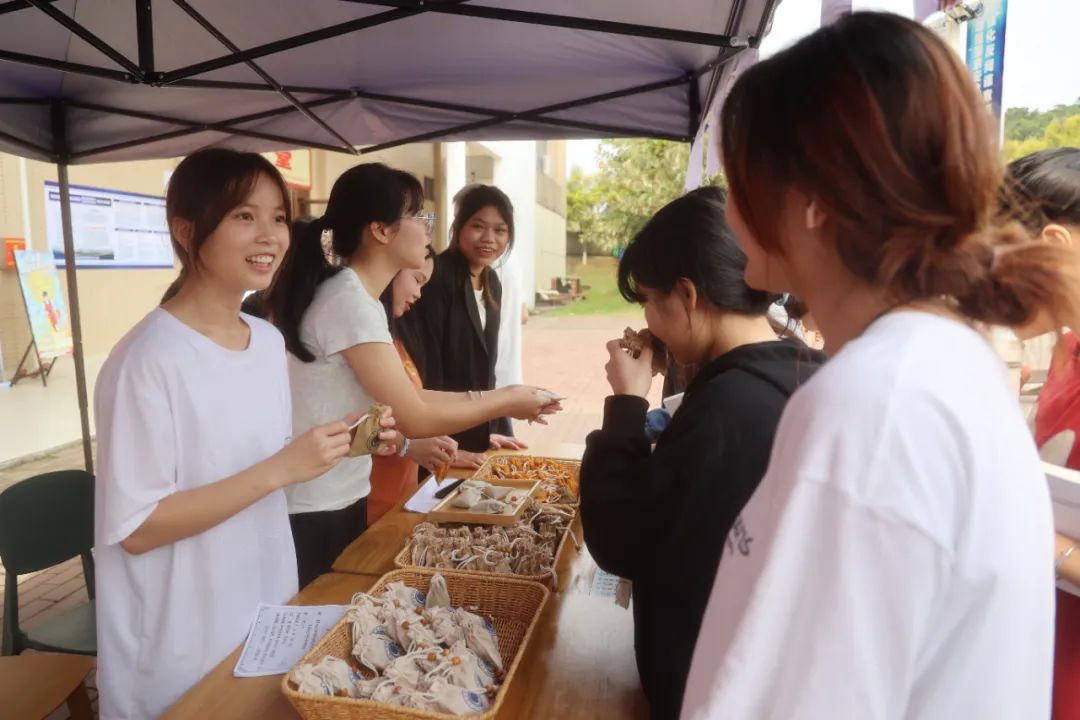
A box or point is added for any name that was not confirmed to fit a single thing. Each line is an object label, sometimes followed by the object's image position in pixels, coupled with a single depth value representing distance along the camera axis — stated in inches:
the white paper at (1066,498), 51.7
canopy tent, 91.4
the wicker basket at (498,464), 106.8
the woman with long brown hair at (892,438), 20.3
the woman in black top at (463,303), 146.1
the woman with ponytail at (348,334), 81.4
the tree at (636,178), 862.5
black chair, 97.0
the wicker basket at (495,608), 53.8
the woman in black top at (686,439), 42.8
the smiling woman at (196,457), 56.0
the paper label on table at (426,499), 95.9
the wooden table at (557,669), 52.0
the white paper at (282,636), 56.8
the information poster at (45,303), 230.5
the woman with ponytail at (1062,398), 54.9
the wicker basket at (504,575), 66.6
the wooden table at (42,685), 78.0
